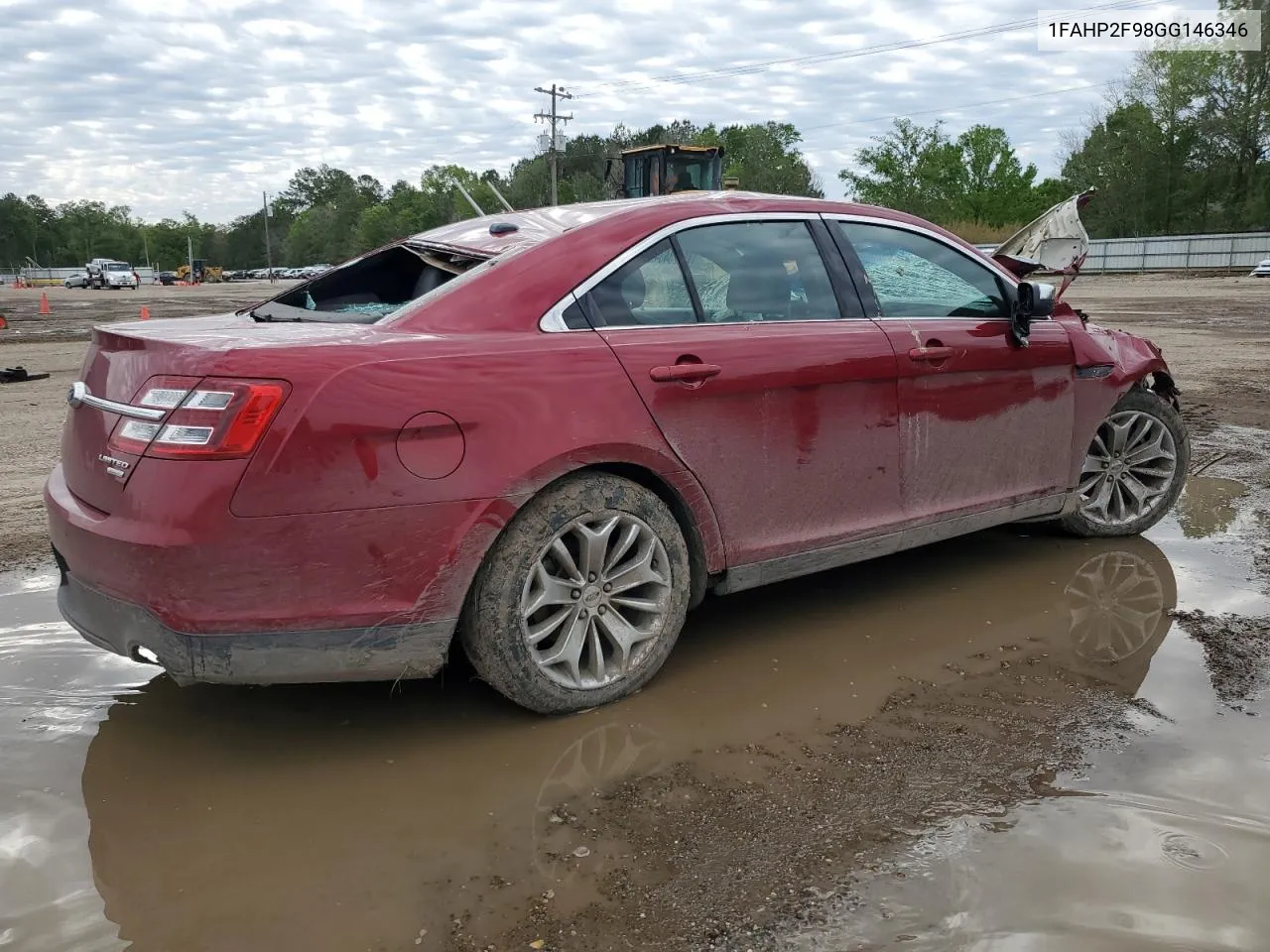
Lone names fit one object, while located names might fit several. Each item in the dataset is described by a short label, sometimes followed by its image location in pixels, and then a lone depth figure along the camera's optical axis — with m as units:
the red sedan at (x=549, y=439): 2.71
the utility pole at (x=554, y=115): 60.38
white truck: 61.12
